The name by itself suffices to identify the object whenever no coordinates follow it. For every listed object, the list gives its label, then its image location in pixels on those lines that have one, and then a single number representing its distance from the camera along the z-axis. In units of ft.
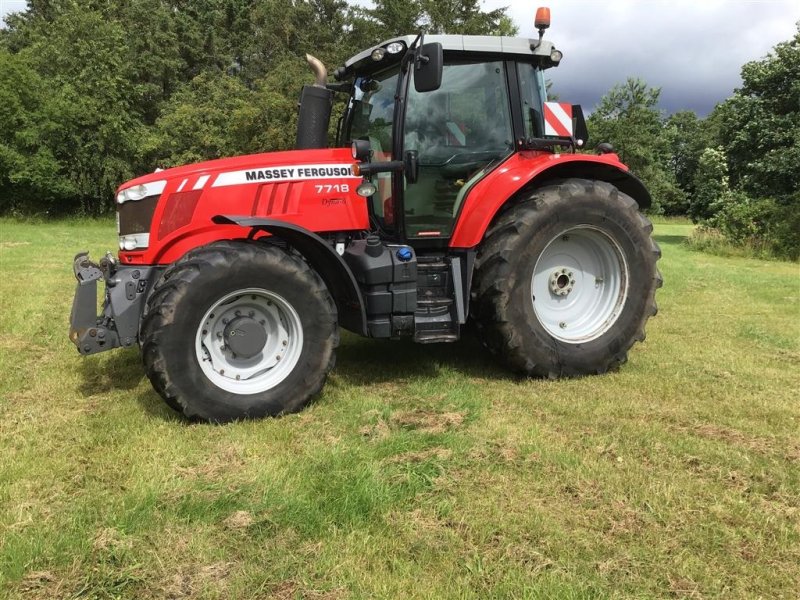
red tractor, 11.41
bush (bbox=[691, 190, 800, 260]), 45.70
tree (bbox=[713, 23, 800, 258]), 49.08
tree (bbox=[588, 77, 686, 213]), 118.93
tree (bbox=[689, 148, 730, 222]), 55.21
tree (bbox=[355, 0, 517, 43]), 96.73
